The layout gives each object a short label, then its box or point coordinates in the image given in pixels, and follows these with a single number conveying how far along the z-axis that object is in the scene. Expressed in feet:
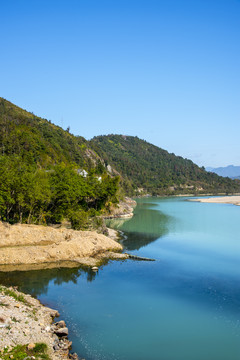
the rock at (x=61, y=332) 59.52
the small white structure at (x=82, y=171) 297.84
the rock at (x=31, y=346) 51.51
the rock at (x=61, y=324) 62.39
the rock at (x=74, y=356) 52.83
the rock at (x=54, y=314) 67.92
